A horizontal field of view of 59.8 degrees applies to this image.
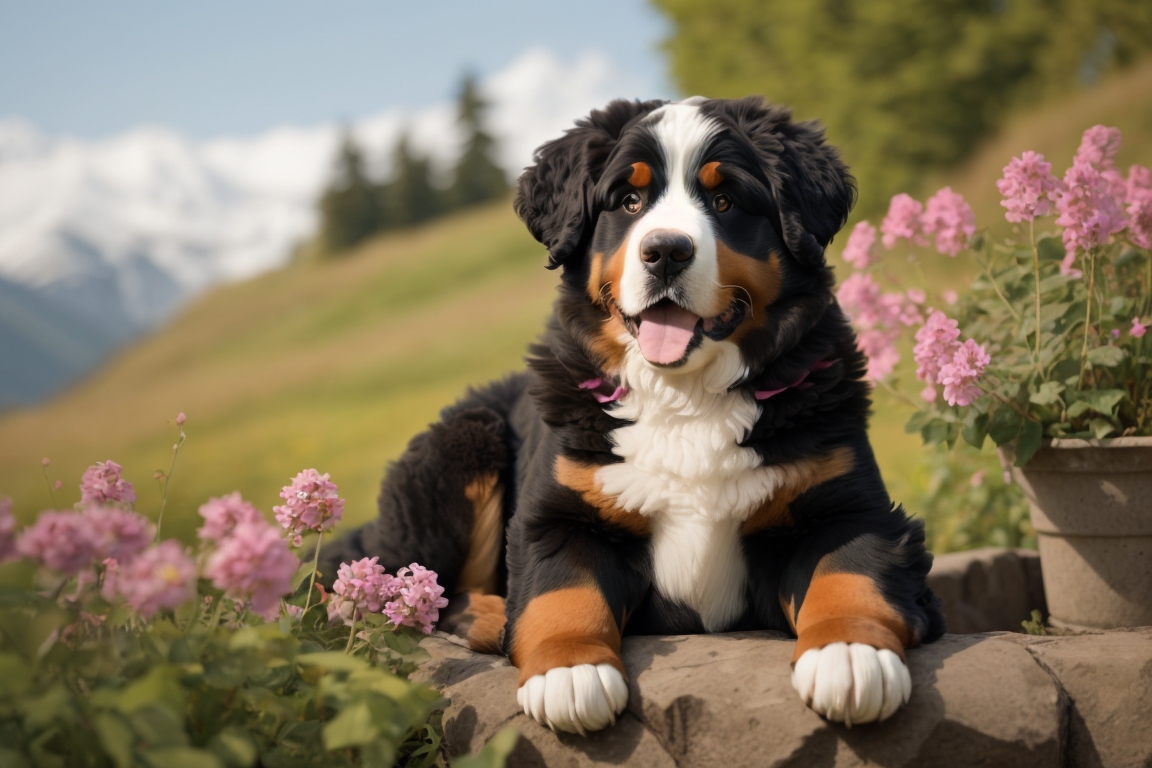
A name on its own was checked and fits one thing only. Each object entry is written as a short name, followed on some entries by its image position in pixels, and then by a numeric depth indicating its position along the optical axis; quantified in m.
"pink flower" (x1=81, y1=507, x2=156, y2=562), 1.70
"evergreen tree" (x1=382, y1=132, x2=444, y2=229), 35.53
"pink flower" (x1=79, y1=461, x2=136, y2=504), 2.39
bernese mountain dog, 2.58
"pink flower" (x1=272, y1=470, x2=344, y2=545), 2.55
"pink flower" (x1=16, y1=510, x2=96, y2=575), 1.65
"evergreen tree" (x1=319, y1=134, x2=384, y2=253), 35.53
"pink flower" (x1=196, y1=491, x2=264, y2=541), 1.83
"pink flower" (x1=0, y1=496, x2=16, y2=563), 1.65
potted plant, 3.02
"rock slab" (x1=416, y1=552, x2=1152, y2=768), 2.23
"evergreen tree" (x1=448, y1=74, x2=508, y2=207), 37.38
